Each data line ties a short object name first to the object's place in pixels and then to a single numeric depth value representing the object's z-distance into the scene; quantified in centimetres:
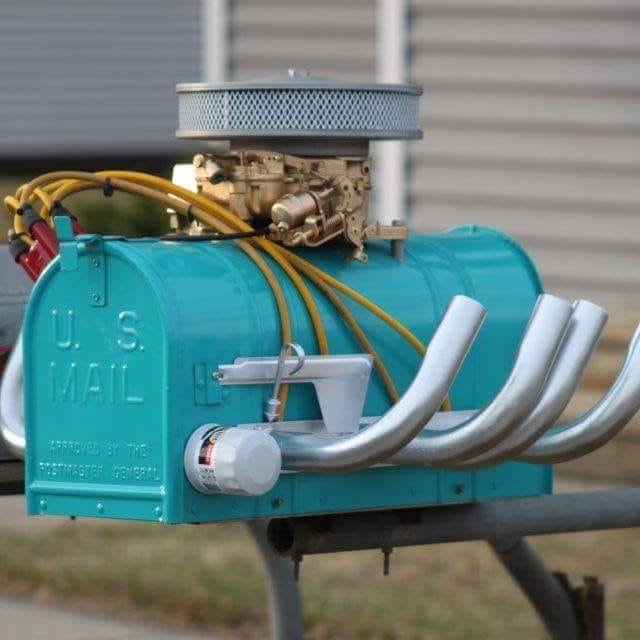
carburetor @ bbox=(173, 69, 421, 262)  575
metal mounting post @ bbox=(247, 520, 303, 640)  786
